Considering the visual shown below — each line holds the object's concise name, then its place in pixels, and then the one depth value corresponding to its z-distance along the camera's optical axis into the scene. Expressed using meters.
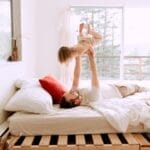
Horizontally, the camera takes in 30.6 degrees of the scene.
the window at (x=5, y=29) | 3.16
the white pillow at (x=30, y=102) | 2.69
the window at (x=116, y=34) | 5.54
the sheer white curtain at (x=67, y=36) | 5.29
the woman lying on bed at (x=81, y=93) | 3.12
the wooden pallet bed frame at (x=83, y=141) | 2.33
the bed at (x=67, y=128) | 2.37
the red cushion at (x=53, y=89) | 3.31
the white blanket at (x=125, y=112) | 2.59
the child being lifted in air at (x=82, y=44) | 3.35
